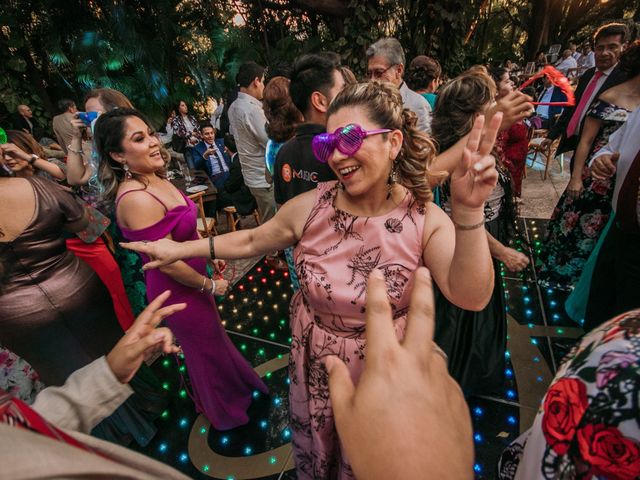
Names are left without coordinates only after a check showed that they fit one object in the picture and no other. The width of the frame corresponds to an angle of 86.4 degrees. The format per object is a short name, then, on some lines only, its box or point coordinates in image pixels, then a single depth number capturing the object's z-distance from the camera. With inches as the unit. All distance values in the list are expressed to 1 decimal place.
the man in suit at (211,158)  210.4
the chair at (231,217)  194.7
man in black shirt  86.0
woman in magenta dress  75.9
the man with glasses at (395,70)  134.8
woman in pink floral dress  53.6
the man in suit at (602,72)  118.7
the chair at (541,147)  237.0
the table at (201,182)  188.2
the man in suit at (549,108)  274.4
